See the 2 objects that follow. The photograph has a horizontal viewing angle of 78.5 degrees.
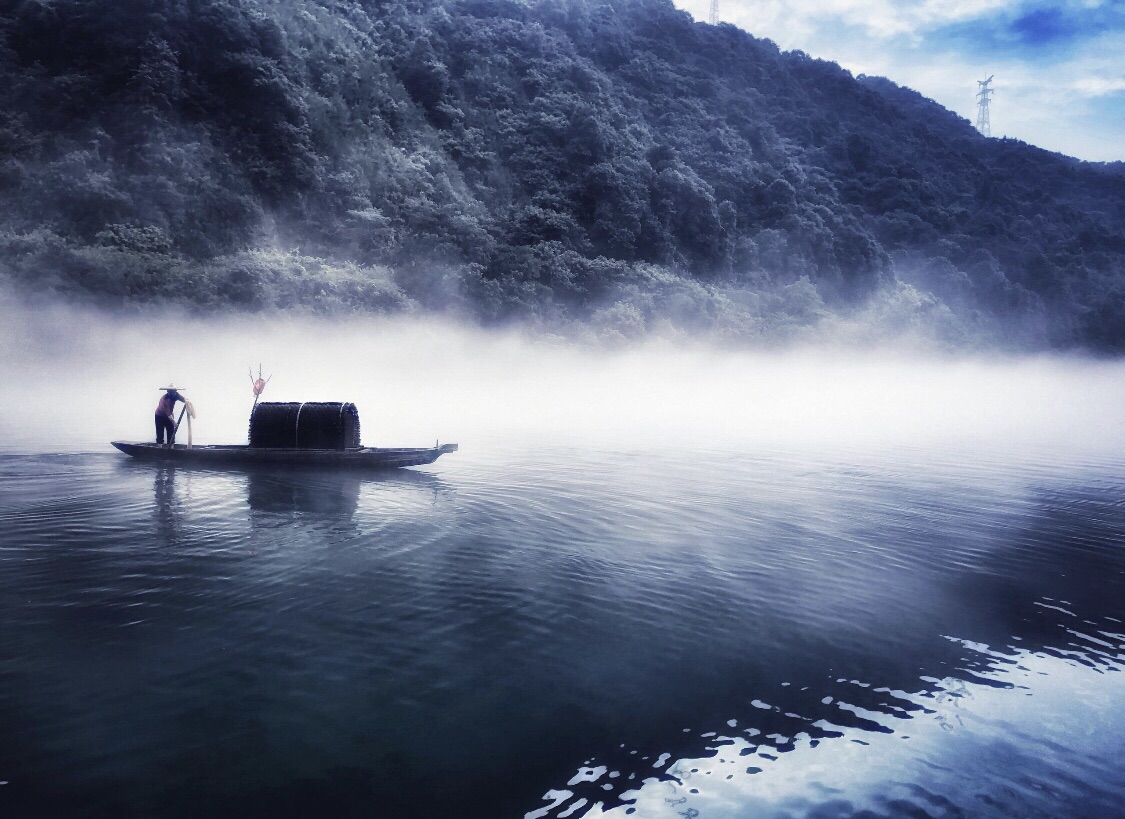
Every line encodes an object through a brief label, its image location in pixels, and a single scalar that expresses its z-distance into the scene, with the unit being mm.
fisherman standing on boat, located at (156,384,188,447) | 24766
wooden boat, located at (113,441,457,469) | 23391
